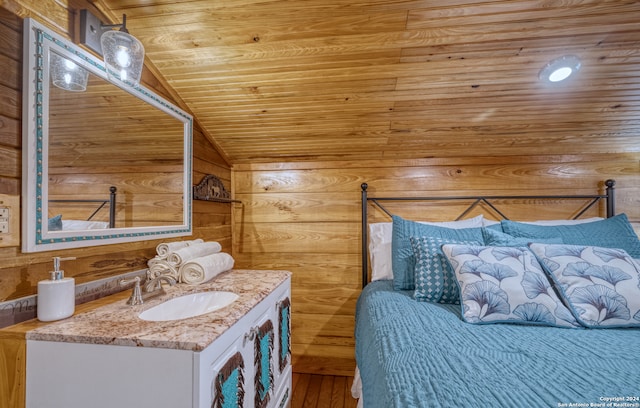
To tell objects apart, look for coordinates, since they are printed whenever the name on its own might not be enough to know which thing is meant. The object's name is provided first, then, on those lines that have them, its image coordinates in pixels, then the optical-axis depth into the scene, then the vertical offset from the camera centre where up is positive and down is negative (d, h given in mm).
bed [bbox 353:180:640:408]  743 -457
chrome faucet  1053 -319
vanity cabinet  750 -458
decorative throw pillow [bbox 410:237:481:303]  1448 -360
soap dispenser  878 -277
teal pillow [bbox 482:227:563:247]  1554 -181
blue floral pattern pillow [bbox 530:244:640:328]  1146 -315
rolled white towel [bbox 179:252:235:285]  1341 -300
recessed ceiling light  1397 +683
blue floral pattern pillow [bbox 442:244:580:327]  1176 -354
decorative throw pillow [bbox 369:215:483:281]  1916 -249
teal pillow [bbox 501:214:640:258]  1576 -148
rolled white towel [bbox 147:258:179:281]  1328 -292
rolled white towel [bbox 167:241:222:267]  1367 -232
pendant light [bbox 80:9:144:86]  1062 +599
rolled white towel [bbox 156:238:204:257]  1438 -207
